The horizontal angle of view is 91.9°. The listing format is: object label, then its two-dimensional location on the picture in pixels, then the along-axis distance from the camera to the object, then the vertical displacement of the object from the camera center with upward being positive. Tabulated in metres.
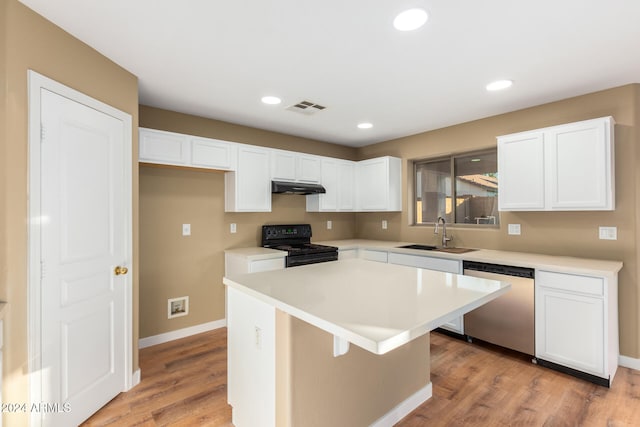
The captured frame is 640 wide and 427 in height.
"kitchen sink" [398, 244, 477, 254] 3.42 -0.42
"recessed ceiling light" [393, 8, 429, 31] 1.67 +1.08
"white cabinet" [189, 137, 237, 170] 3.13 +0.65
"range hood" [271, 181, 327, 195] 3.67 +0.33
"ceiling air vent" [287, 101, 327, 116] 3.07 +1.10
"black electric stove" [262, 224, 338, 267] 3.56 -0.39
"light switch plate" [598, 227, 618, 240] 2.68 -0.18
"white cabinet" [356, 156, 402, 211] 4.28 +0.43
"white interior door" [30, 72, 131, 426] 1.73 -0.26
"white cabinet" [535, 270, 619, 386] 2.31 -0.87
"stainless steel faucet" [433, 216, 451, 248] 3.84 -0.23
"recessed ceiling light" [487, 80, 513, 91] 2.55 +1.08
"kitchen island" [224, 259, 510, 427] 1.25 -0.62
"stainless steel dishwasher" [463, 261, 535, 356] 2.68 -0.91
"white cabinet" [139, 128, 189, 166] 2.83 +0.65
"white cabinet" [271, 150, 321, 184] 3.77 +0.61
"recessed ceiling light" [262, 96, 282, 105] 2.89 +1.10
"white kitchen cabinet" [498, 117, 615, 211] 2.52 +0.40
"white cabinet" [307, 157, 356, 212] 4.27 +0.38
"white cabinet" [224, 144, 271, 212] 3.48 +0.38
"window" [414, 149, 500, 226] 3.66 +0.32
